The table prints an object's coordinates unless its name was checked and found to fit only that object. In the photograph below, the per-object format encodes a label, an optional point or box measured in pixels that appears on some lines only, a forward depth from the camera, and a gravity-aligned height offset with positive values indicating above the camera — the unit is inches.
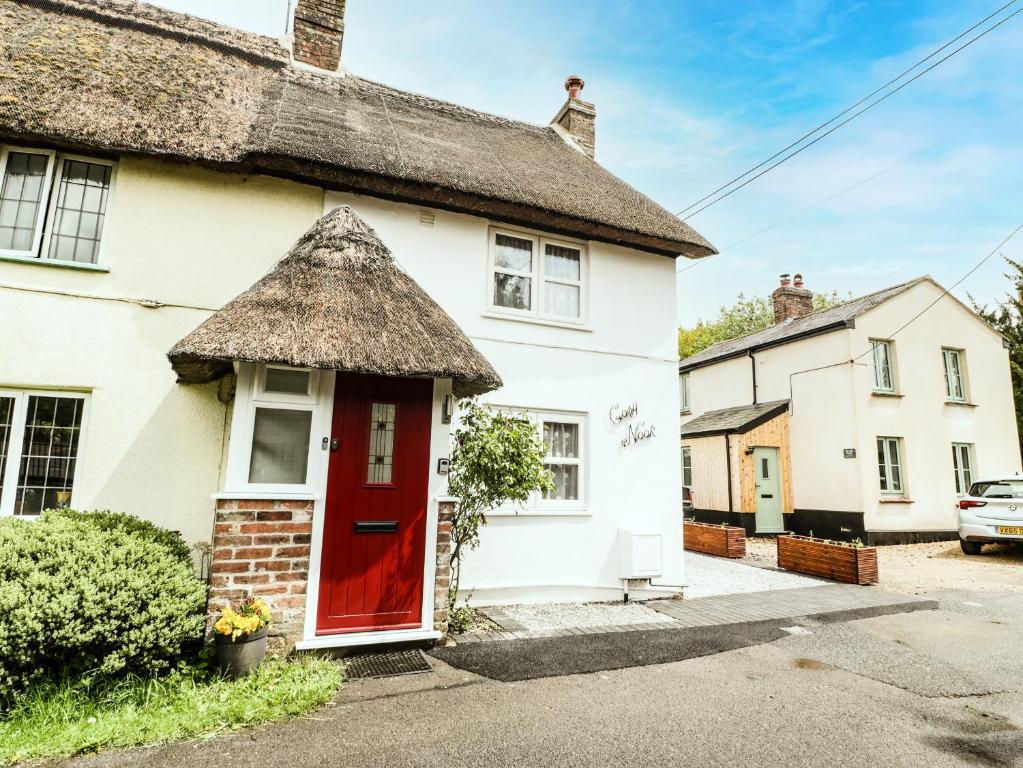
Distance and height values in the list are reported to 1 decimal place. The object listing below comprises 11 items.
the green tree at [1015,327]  795.4 +250.4
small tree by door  251.9 +3.4
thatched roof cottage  211.5 +67.0
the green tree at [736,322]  1563.7 +463.9
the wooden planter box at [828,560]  365.7 -54.1
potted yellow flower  179.2 -58.1
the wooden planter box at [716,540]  480.7 -54.5
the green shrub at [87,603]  153.0 -42.0
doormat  193.9 -71.4
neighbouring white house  570.9 +62.9
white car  453.3 -21.4
